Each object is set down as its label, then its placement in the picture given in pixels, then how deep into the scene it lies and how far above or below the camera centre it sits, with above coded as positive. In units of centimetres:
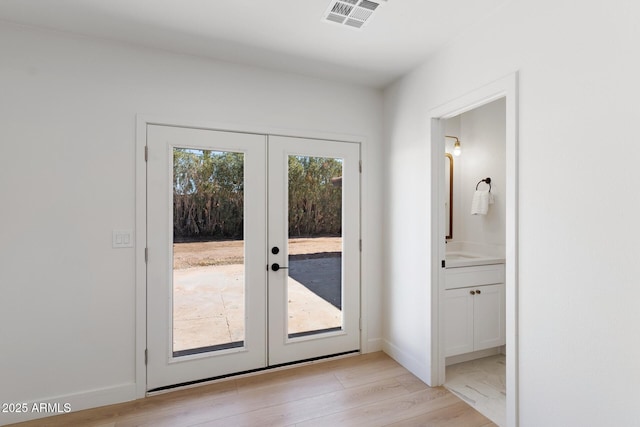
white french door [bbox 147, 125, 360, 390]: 246 -33
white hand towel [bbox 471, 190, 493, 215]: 322 +11
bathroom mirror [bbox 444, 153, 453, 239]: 360 +21
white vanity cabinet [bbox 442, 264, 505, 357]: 276 -86
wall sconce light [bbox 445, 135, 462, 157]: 354 +72
